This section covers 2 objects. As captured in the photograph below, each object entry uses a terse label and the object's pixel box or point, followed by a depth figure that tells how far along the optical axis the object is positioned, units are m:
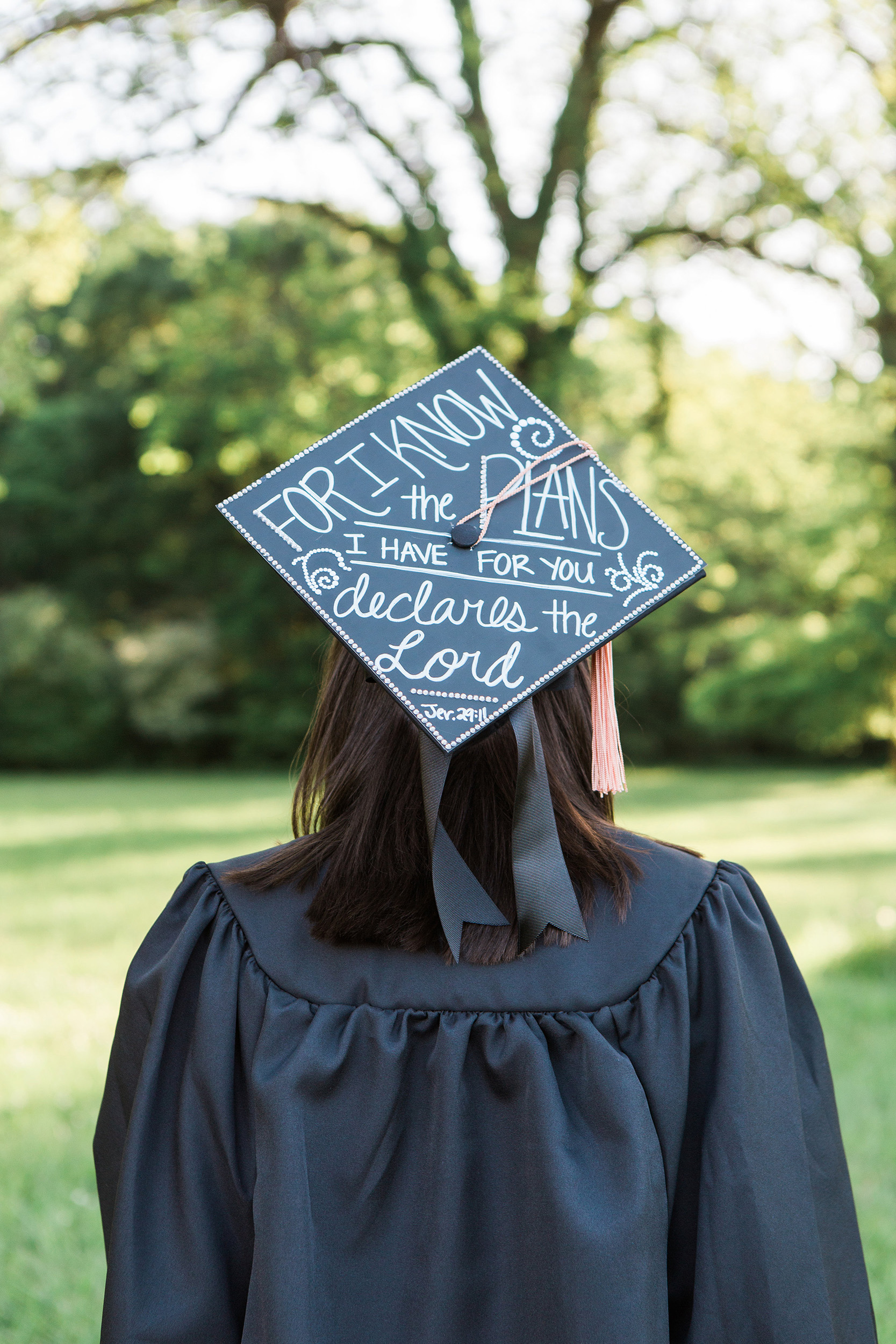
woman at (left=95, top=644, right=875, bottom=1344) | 1.31
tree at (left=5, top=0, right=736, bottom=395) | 10.55
